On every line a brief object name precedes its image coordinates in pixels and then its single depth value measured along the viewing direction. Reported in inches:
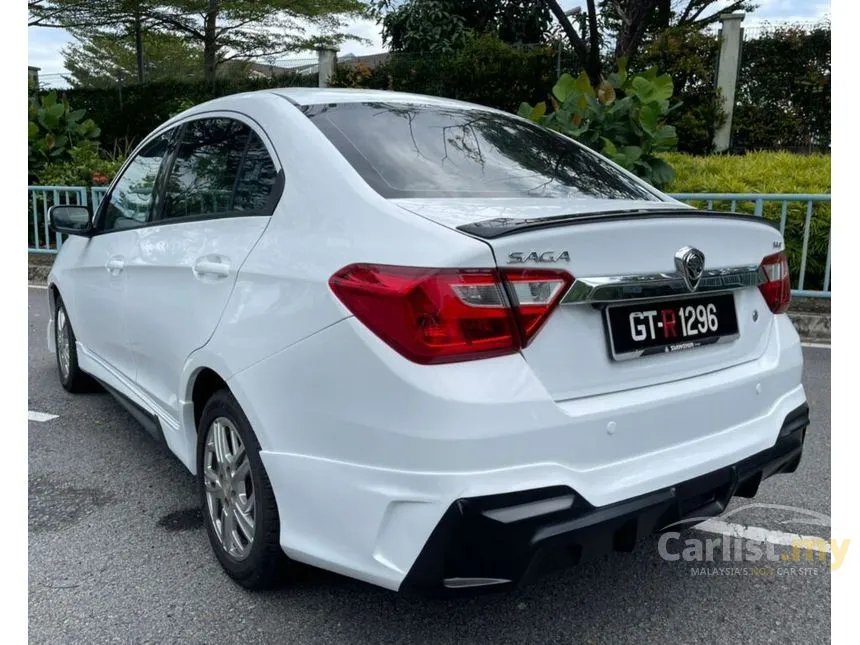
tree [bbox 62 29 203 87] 883.4
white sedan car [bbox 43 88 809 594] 68.9
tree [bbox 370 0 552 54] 635.5
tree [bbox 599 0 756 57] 562.6
